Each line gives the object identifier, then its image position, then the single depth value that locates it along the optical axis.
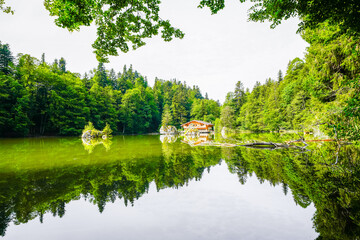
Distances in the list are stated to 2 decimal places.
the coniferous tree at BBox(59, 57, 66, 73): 62.91
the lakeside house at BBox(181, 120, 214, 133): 49.34
